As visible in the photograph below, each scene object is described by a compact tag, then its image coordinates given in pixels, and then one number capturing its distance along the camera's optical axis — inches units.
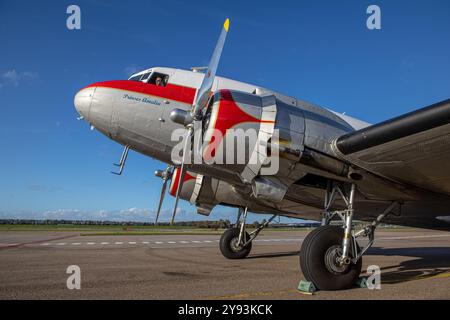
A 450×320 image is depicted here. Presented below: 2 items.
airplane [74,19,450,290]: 224.2
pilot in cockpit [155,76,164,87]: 320.6
